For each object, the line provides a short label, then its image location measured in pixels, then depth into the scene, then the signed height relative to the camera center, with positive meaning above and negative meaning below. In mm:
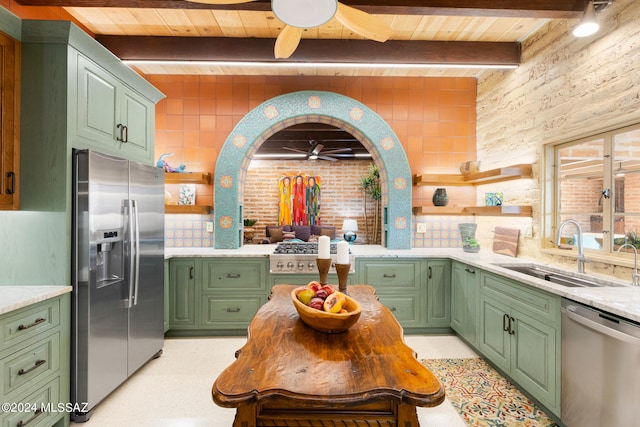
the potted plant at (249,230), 7211 -382
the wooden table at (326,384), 946 -531
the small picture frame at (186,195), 3797 +211
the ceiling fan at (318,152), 5946 +1223
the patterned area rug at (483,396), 2064 -1321
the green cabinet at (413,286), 3402 -771
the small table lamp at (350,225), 6637 -240
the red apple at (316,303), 1430 -405
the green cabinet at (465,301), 2908 -837
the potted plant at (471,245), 3488 -340
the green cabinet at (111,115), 2068 +727
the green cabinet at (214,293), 3297 -828
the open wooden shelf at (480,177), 3084 +406
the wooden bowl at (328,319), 1330 -446
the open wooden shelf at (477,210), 3082 +40
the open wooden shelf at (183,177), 3633 +408
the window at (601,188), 2211 +207
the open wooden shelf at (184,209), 3664 +44
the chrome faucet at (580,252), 2320 -276
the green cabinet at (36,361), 1572 -799
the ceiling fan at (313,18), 1543 +1085
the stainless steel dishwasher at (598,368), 1480 -782
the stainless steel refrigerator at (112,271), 1979 -420
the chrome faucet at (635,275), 1939 -369
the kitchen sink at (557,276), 2213 -474
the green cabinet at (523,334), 1978 -856
